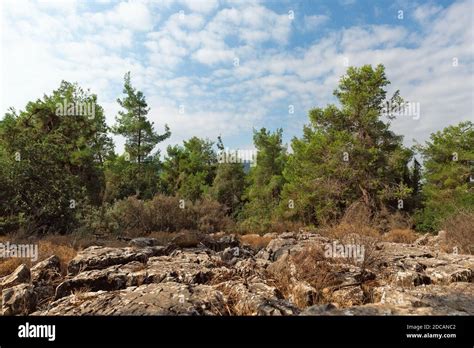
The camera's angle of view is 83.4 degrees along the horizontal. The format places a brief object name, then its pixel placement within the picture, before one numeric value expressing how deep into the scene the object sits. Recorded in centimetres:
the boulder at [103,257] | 595
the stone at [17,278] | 497
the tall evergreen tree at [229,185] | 2836
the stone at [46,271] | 543
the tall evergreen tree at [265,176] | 2378
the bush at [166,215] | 1393
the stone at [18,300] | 406
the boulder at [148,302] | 346
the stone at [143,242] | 898
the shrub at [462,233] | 818
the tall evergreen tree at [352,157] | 1733
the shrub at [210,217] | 1518
